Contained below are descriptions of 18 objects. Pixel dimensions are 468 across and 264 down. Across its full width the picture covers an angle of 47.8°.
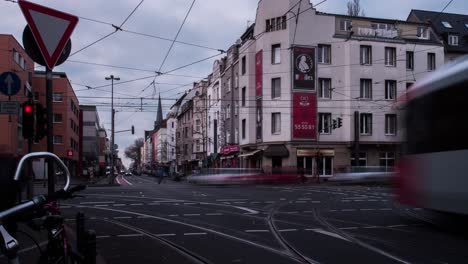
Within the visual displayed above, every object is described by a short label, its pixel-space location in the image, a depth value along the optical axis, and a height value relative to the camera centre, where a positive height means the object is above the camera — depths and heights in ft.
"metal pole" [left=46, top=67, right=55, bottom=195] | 17.81 +1.47
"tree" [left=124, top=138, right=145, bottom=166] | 606.63 +4.21
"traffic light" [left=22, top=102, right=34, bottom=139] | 28.32 +1.81
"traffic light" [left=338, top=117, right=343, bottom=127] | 141.54 +9.02
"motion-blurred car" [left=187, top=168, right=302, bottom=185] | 131.64 -5.57
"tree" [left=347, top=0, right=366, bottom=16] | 187.61 +52.46
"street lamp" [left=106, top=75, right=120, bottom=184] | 143.68 +2.23
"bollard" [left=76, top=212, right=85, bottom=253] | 16.90 -2.64
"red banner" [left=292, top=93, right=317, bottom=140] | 148.46 +10.99
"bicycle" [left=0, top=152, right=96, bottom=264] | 11.51 -1.75
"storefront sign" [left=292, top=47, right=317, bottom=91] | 149.18 +24.58
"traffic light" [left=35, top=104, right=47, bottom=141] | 29.58 +2.04
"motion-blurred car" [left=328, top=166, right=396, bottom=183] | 135.44 -5.12
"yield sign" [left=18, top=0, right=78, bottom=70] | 17.17 +4.21
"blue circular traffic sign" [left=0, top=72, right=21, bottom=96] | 31.63 +4.22
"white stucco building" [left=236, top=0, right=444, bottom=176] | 148.97 +20.64
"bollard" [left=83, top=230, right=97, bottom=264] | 16.29 -2.86
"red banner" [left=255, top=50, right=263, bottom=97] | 153.90 +24.08
